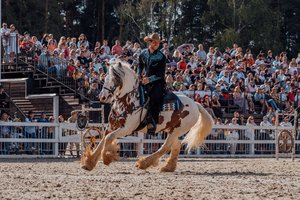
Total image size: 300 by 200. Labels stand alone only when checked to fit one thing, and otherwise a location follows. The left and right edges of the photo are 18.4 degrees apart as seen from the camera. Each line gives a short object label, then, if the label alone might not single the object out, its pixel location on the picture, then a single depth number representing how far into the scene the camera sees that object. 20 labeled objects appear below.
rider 17.47
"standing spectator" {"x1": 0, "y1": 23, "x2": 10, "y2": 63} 31.14
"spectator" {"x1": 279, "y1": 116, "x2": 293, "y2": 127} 30.16
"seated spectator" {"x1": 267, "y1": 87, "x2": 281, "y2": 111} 33.31
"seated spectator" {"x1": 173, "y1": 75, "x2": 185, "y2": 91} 31.12
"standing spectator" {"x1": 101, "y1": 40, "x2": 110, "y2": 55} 33.12
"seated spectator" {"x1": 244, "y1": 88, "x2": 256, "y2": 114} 33.25
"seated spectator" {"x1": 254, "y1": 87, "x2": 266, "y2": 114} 33.41
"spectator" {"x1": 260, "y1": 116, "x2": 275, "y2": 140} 30.09
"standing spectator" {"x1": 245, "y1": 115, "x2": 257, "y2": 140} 29.86
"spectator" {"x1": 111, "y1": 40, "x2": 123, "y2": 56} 33.25
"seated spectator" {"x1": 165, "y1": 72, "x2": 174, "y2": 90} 29.06
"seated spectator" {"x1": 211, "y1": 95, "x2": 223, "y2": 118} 31.59
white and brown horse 16.88
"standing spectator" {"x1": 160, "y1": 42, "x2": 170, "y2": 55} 35.15
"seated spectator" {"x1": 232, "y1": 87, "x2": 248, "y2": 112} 32.94
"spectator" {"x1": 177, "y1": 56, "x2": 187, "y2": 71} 33.69
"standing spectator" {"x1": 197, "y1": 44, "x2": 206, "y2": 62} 35.31
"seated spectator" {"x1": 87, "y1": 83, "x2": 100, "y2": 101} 29.89
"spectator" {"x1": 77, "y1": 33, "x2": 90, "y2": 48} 32.98
